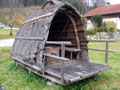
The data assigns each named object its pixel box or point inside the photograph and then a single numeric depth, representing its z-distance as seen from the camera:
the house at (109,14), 22.02
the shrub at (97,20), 20.61
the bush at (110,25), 18.64
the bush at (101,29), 18.44
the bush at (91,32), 18.53
